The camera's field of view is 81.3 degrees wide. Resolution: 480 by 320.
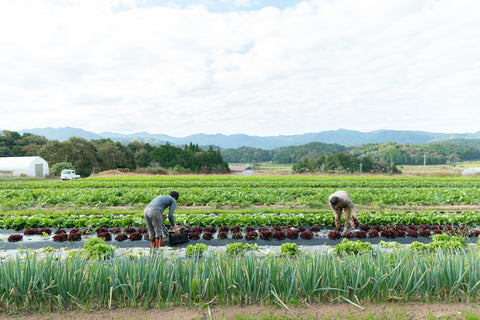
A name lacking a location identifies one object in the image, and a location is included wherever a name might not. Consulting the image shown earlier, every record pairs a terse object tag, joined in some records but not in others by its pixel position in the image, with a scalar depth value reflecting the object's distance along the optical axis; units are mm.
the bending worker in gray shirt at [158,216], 6562
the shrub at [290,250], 6011
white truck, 35875
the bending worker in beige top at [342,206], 7993
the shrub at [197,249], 5968
